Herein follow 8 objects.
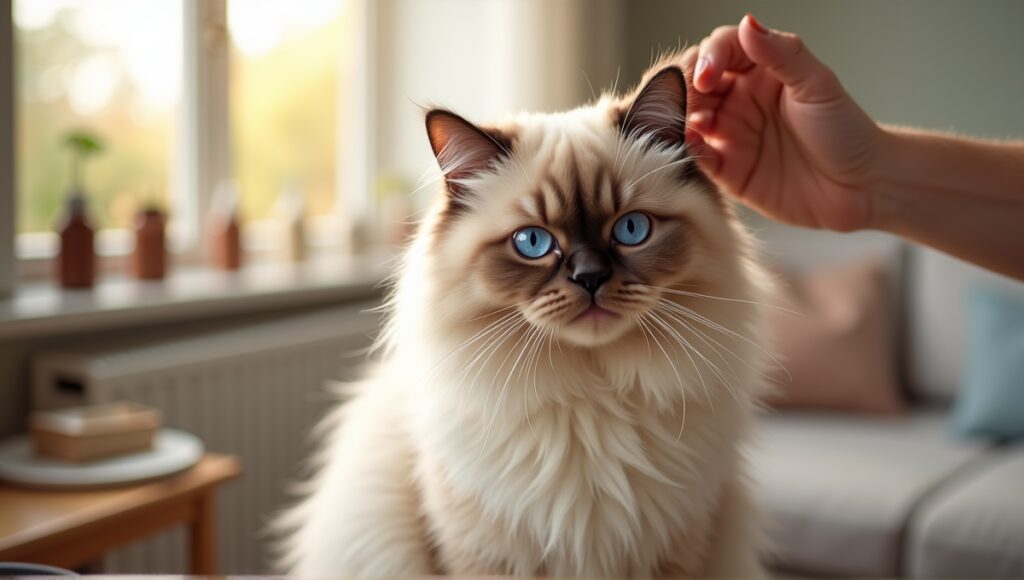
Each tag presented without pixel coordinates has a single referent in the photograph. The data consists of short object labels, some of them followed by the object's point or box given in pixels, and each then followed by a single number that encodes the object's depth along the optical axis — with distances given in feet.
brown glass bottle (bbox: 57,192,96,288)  7.68
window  8.26
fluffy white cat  3.77
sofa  7.59
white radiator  7.24
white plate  5.68
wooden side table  5.02
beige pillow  10.09
